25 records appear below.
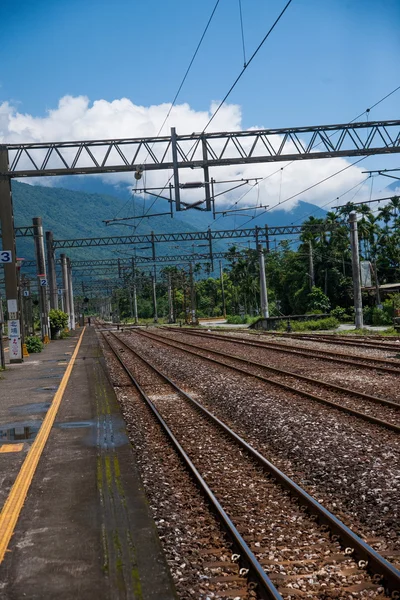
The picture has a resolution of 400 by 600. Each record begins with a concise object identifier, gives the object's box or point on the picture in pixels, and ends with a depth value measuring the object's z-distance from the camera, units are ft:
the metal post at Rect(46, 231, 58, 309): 181.58
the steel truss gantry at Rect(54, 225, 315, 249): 158.30
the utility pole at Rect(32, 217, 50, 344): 143.23
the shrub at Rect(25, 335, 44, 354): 119.75
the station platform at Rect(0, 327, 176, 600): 17.33
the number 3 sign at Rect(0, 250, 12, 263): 83.99
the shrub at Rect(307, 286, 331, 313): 195.83
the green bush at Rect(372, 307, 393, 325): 148.36
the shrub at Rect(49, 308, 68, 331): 180.86
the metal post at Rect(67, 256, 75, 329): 252.34
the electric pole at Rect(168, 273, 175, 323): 284.72
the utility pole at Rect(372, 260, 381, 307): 167.83
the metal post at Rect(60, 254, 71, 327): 228.02
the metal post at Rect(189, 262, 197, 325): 231.83
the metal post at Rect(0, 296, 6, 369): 82.75
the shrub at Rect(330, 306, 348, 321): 183.05
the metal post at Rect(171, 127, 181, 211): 70.03
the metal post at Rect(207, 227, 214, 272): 154.86
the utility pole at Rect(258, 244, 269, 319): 173.85
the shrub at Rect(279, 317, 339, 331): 150.41
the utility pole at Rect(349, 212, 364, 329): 123.54
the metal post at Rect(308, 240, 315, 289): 199.00
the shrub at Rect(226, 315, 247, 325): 224.82
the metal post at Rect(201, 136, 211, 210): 71.82
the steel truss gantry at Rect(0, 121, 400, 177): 74.13
